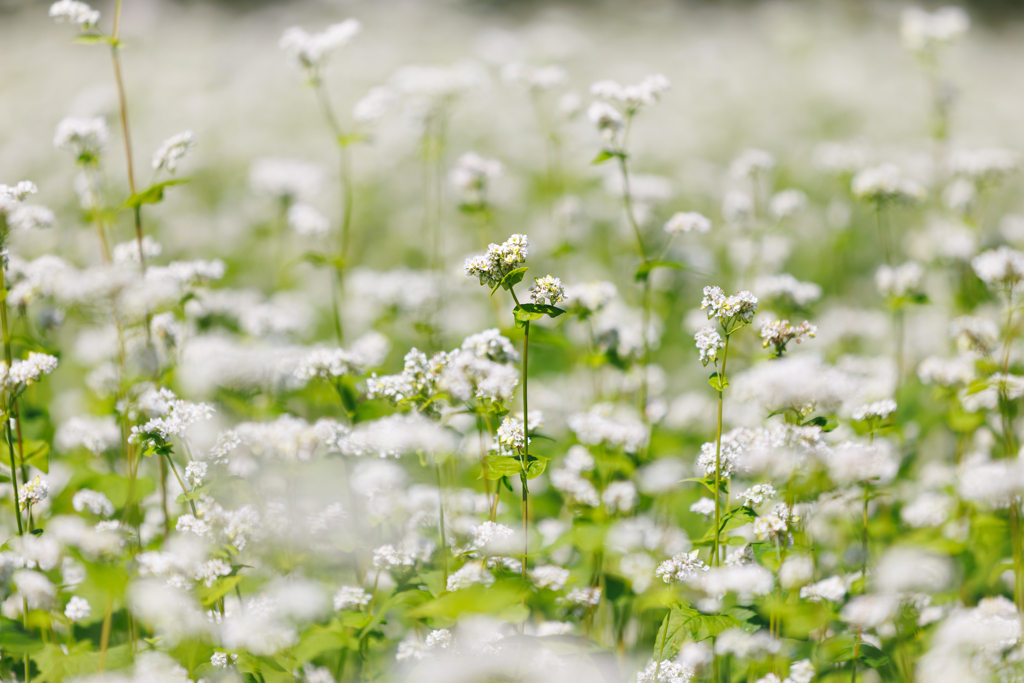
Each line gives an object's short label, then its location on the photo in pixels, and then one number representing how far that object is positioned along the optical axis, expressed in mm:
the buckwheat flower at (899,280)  7023
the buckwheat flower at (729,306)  4164
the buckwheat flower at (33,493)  4266
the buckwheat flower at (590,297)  5895
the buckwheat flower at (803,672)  4312
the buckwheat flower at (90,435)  5723
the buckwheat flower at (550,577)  4641
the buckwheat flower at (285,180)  8859
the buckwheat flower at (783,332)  4238
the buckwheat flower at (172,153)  5129
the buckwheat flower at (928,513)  5723
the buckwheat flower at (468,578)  4117
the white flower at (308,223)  7332
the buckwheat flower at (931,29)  8930
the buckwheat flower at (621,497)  5484
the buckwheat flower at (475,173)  6973
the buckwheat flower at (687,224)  5750
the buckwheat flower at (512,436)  4129
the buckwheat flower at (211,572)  4180
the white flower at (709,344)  4254
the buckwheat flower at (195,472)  4250
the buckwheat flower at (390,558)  4559
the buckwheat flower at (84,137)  5590
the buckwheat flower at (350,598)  4566
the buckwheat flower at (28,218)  4410
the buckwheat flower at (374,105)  7020
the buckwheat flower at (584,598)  4766
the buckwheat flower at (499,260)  4008
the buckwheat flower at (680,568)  4160
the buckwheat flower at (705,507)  4676
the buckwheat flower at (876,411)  4457
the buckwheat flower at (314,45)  6437
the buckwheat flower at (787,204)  8156
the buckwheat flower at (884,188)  6992
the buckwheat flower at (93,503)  5020
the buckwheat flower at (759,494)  4109
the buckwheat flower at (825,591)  4555
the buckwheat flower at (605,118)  5598
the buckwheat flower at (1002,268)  5016
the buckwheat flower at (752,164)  7957
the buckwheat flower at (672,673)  3994
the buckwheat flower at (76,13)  5328
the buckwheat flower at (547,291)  4051
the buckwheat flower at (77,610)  4449
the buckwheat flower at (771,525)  4105
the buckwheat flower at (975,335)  5105
